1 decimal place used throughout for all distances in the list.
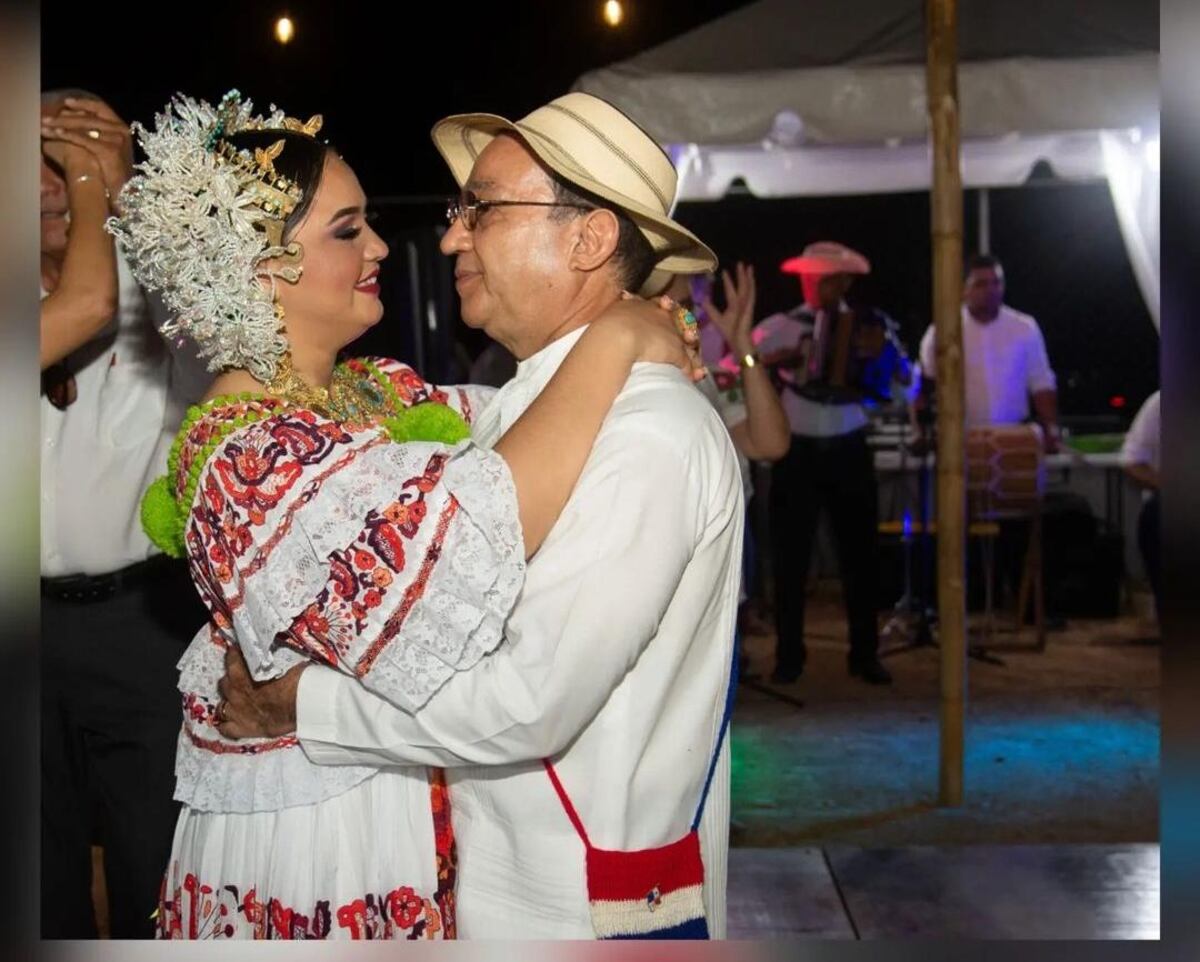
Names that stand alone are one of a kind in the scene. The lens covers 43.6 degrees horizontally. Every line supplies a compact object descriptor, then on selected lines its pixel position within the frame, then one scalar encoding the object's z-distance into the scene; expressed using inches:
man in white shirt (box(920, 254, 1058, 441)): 346.9
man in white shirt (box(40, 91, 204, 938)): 134.5
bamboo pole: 210.5
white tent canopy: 228.4
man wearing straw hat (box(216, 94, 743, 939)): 80.5
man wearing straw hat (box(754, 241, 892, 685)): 304.7
